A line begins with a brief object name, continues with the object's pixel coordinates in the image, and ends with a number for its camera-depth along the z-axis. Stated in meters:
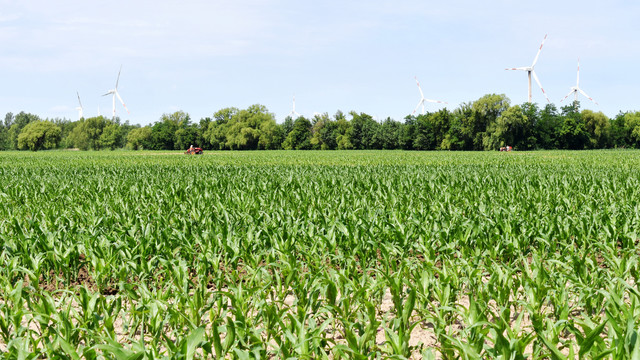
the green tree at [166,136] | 137.00
